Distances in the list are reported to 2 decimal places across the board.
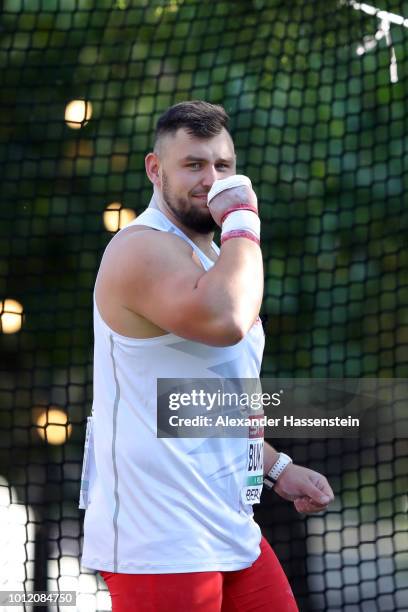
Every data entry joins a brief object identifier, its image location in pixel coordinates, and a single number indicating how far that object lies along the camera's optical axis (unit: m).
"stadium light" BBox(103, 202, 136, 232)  9.12
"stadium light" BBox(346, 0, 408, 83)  8.62
